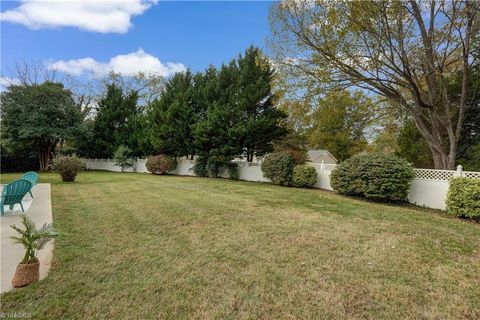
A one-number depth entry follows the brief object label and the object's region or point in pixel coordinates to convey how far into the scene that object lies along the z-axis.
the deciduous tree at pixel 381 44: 8.42
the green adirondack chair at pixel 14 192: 5.79
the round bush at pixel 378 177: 8.03
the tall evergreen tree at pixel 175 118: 18.58
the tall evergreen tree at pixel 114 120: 23.88
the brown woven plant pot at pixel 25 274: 2.89
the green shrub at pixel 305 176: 11.65
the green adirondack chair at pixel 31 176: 7.89
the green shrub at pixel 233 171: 16.17
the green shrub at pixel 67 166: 12.33
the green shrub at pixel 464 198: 6.26
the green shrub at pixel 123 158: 22.48
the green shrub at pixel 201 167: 17.72
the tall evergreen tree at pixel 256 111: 14.91
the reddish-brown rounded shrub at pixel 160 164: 19.52
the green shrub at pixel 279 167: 12.40
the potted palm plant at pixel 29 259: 2.91
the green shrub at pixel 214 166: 16.45
